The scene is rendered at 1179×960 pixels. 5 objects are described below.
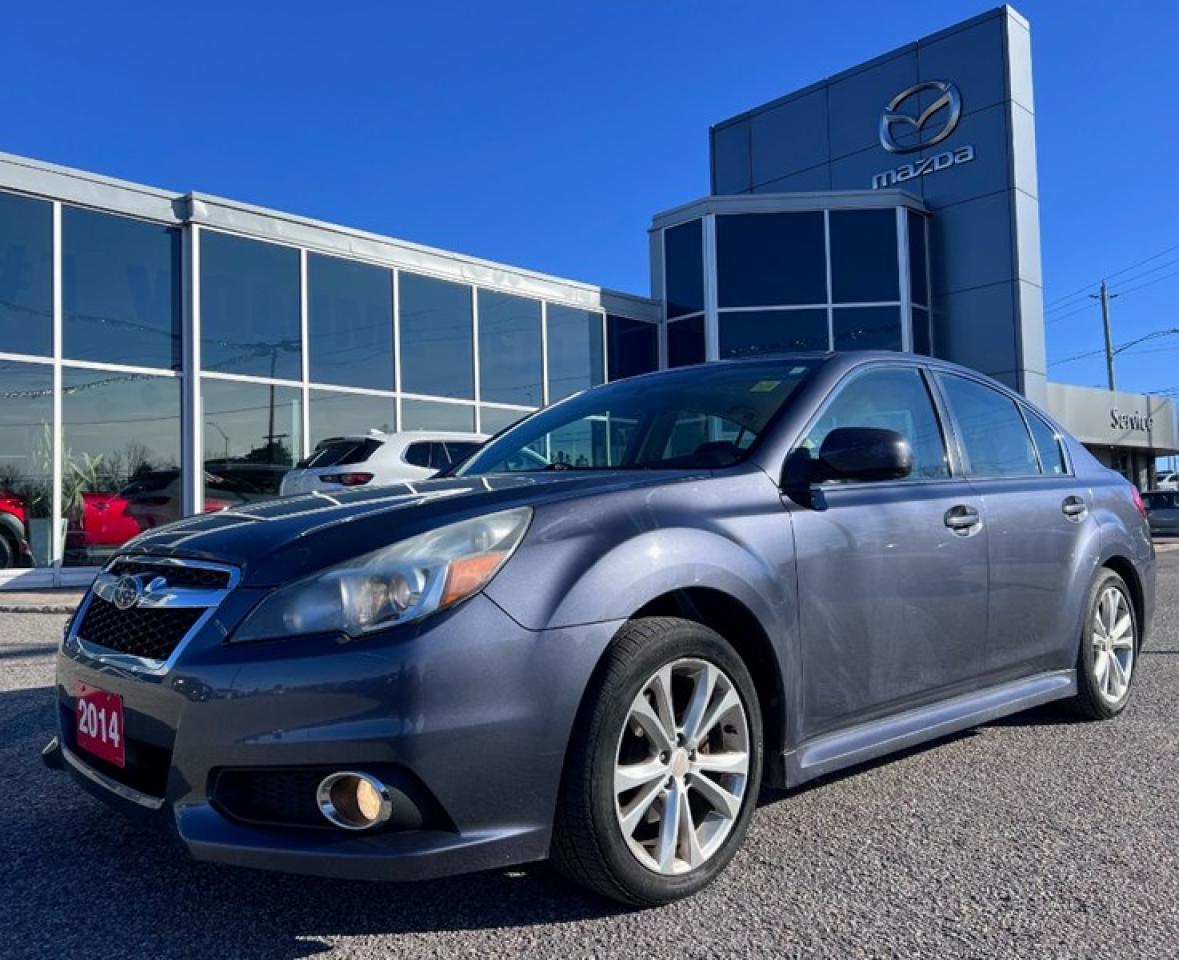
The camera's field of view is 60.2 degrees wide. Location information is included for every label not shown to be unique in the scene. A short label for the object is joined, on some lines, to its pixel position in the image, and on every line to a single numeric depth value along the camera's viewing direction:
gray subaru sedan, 2.29
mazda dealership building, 12.04
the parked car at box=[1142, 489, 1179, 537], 23.42
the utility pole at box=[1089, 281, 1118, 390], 45.44
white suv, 10.73
